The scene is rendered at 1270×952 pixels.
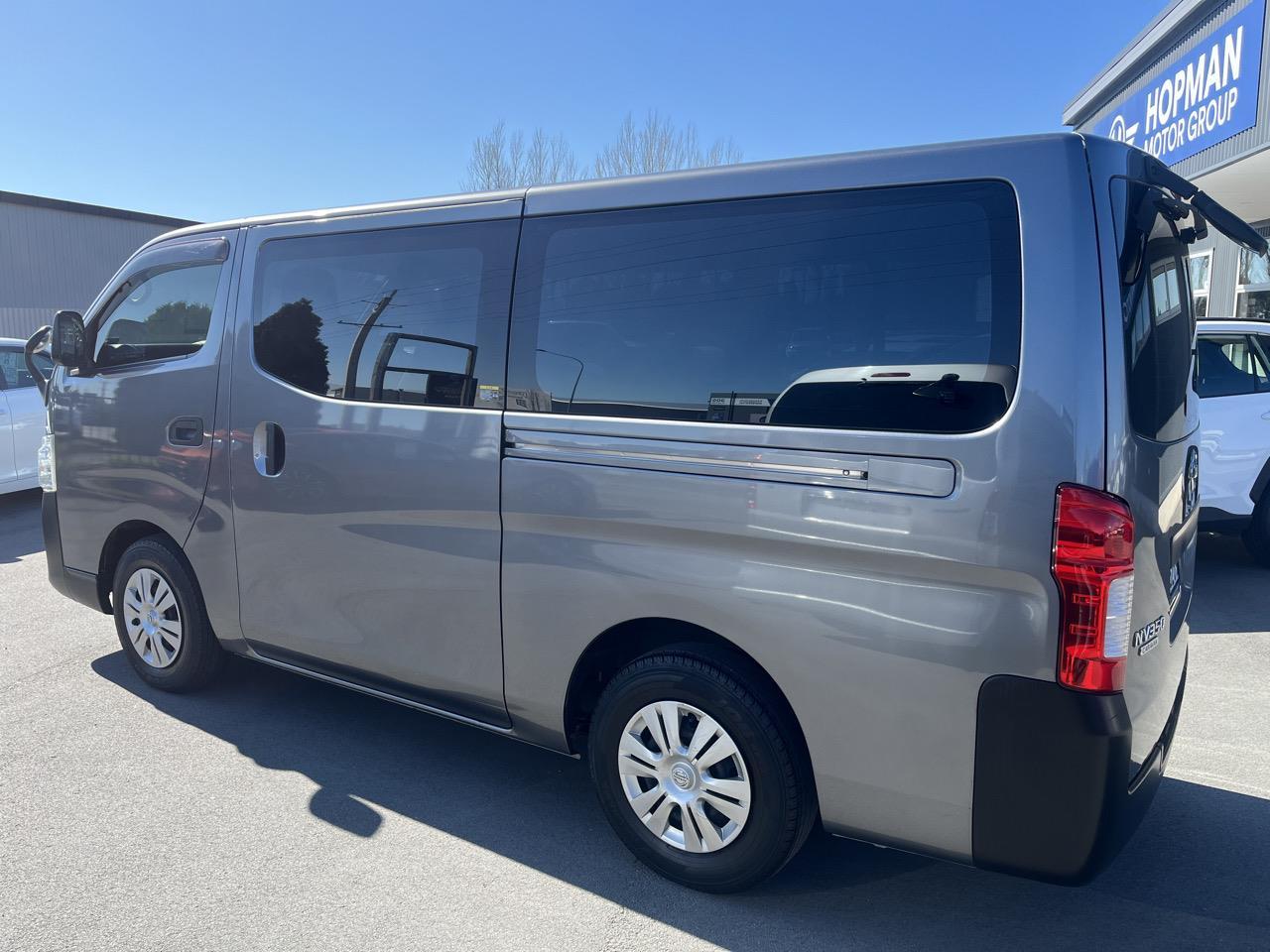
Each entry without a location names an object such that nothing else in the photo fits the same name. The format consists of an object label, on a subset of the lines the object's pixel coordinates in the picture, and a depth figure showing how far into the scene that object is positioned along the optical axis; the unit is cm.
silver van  232
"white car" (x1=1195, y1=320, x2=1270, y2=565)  658
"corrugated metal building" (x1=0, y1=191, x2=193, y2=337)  2397
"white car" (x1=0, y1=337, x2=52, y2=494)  907
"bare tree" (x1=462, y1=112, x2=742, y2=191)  3081
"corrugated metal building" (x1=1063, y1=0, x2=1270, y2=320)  1152
